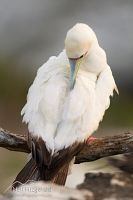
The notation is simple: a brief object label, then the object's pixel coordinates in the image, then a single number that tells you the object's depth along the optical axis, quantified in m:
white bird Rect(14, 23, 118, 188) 7.40
